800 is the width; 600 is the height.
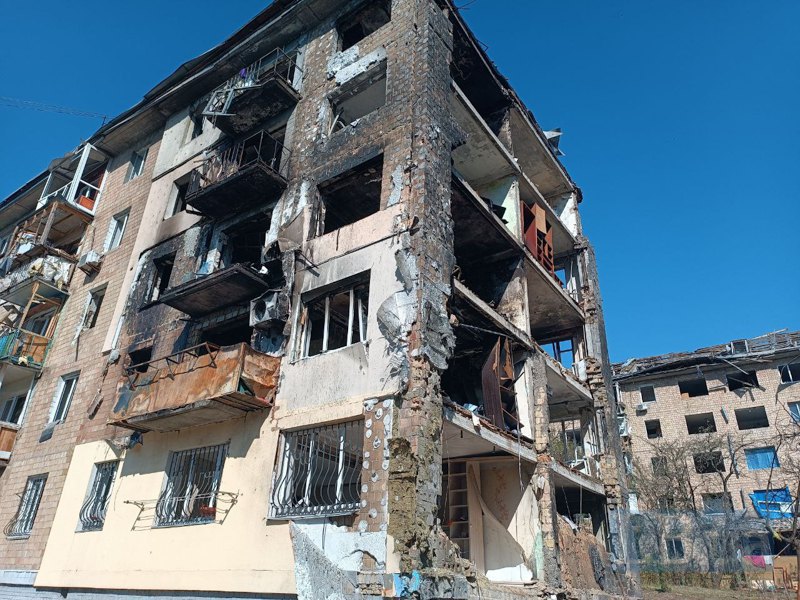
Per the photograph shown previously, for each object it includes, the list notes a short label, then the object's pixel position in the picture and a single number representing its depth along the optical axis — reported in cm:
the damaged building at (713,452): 2762
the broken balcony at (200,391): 1110
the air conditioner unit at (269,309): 1225
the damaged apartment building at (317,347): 1008
